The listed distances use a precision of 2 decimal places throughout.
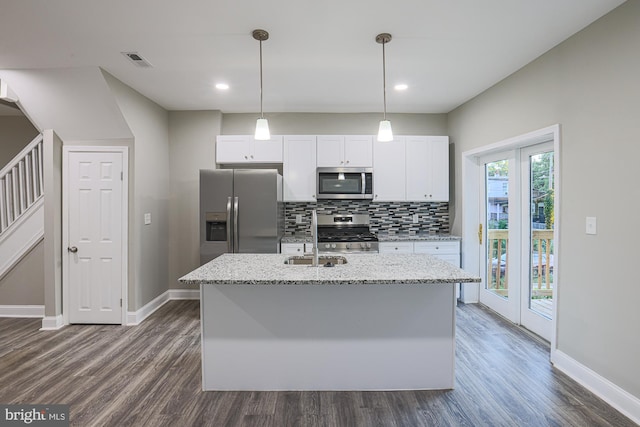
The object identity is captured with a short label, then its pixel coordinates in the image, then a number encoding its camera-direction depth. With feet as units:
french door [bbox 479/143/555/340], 10.08
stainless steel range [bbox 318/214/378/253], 12.81
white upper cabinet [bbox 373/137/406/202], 13.96
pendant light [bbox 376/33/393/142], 8.15
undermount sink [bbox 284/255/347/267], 8.37
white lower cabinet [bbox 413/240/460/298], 13.28
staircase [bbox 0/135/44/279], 12.25
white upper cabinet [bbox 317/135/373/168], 13.85
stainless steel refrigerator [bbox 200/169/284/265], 12.25
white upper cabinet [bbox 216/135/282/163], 13.75
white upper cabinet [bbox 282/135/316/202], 13.80
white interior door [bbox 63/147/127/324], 11.47
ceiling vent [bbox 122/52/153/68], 8.89
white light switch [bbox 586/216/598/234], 7.33
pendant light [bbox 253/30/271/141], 8.18
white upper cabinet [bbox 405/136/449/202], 14.05
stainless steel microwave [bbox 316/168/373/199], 13.73
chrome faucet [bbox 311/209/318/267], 7.29
